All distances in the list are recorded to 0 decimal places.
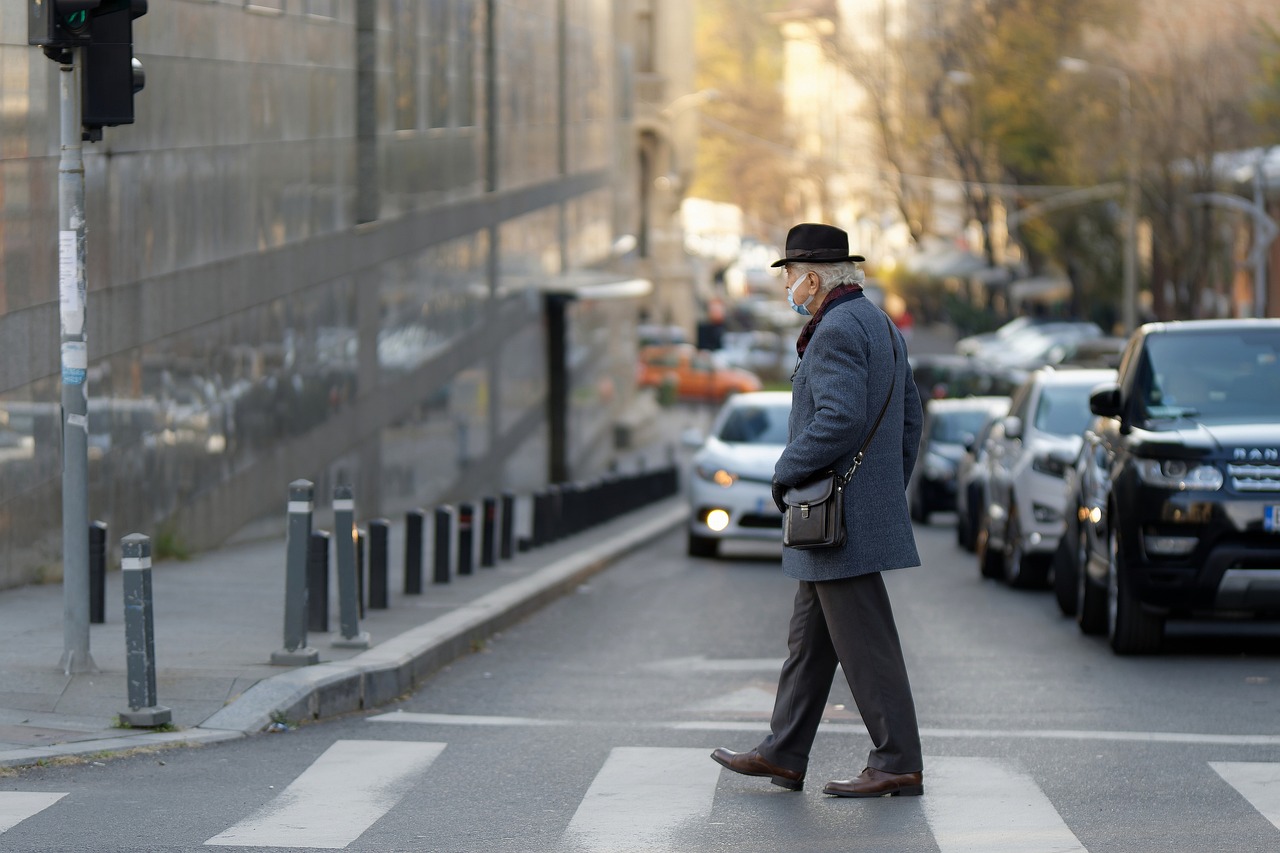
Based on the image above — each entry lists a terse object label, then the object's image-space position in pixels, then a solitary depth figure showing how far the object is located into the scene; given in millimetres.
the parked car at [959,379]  38281
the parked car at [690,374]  59281
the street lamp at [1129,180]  44312
